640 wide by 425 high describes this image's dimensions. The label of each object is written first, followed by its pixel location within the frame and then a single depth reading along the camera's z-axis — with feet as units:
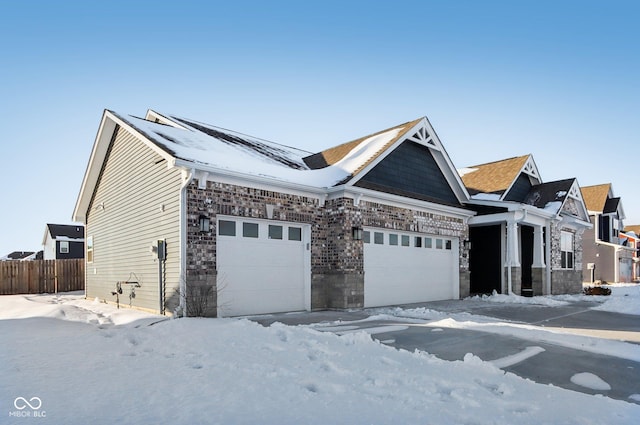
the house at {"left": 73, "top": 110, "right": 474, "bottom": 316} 32.09
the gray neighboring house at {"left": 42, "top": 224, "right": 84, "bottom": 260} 126.88
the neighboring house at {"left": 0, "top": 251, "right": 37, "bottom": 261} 188.31
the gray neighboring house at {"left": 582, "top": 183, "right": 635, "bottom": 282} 107.55
